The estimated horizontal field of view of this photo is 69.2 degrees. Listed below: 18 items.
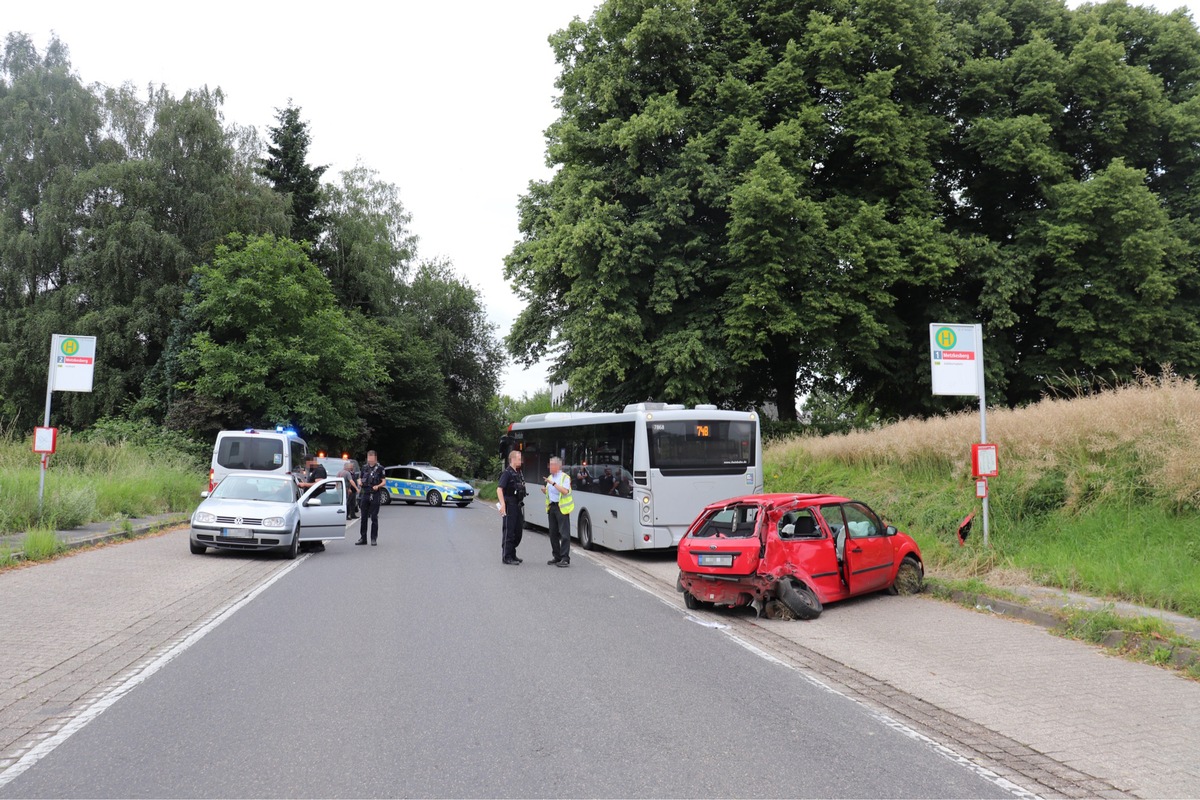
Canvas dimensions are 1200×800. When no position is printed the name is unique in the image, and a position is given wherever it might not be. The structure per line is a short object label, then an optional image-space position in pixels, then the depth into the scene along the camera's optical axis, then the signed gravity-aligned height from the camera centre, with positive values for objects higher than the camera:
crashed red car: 9.75 -0.98
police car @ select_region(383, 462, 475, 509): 37.03 -1.01
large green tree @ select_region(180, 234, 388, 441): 32.81 +4.74
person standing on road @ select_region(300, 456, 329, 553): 17.77 -0.36
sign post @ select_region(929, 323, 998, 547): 12.75 +1.70
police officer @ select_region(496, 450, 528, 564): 14.47 -0.70
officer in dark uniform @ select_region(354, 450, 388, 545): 18.22 -0.64
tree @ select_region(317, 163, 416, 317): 47.28 +12.32
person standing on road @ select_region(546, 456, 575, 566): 14.56 -0.81
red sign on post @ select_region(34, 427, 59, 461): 15.54 +0.28
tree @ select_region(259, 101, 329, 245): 44.34 +15.09
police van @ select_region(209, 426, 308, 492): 20.03 +0.18
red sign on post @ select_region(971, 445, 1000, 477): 11.82 +0.18
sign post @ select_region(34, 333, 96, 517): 16.06 +1.70
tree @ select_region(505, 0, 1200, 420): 24.00 +8.10
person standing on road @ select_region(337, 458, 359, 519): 25.42 -0.91
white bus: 15.59 +0.00
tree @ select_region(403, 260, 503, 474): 57.00 +8.12
